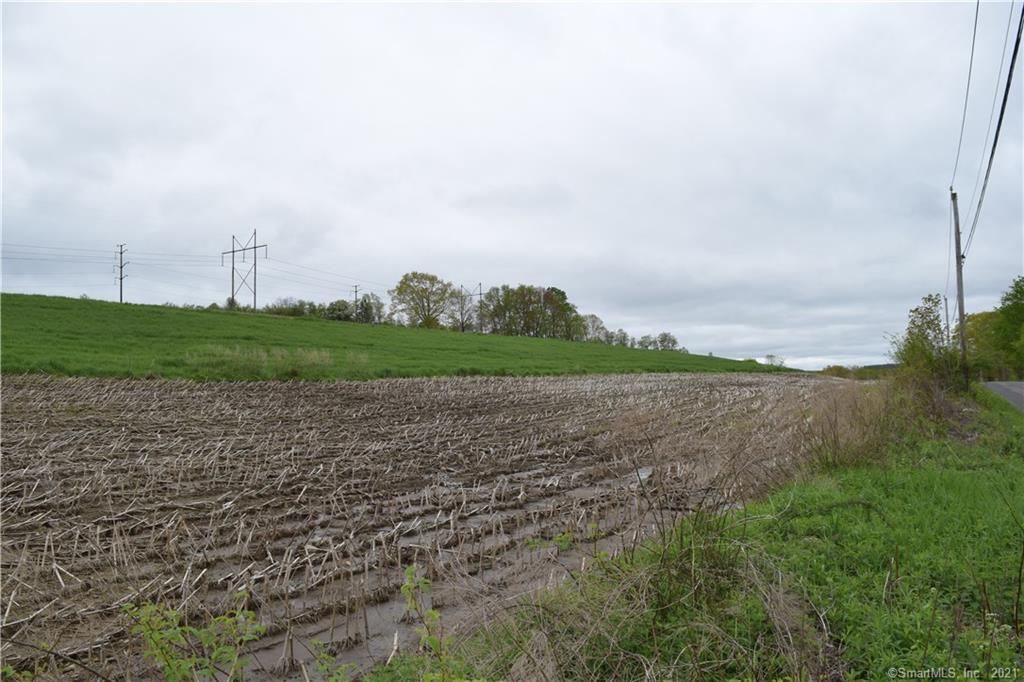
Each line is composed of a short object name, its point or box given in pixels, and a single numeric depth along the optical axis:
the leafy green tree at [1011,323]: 60.62
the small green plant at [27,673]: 3.45
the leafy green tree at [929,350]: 19.33
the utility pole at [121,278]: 77.32
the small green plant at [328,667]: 3.68
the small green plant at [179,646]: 3.47
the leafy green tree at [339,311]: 79.85
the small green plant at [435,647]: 3.25
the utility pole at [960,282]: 21.78
